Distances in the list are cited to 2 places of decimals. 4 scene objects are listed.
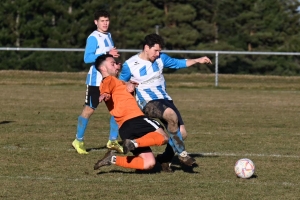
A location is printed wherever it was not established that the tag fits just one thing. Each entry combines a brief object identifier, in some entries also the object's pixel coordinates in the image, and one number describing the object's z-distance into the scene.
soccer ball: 15.97
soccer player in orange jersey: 16.22
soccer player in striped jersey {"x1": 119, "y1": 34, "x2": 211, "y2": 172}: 17.05
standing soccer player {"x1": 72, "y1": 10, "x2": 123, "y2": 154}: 20.20
